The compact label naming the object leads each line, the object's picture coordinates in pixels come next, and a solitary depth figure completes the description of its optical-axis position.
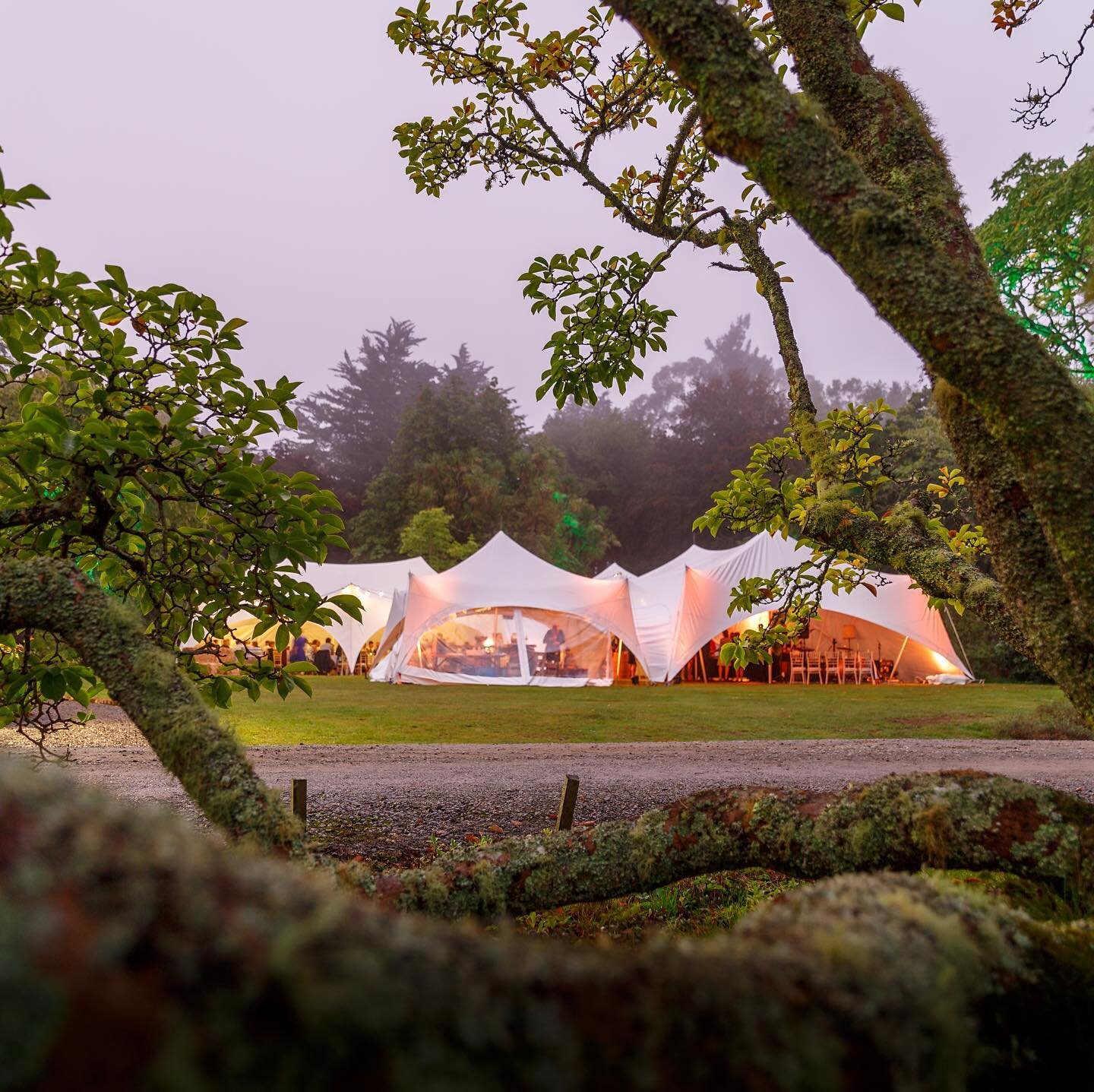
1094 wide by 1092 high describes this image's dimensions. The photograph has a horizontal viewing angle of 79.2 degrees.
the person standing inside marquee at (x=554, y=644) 19.31
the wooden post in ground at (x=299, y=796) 3.90
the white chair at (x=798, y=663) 23.06
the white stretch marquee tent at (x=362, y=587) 24.12
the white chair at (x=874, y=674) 22.48
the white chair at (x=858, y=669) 22.58
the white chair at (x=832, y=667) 22.72
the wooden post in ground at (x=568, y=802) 4.14
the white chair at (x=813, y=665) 22.62
